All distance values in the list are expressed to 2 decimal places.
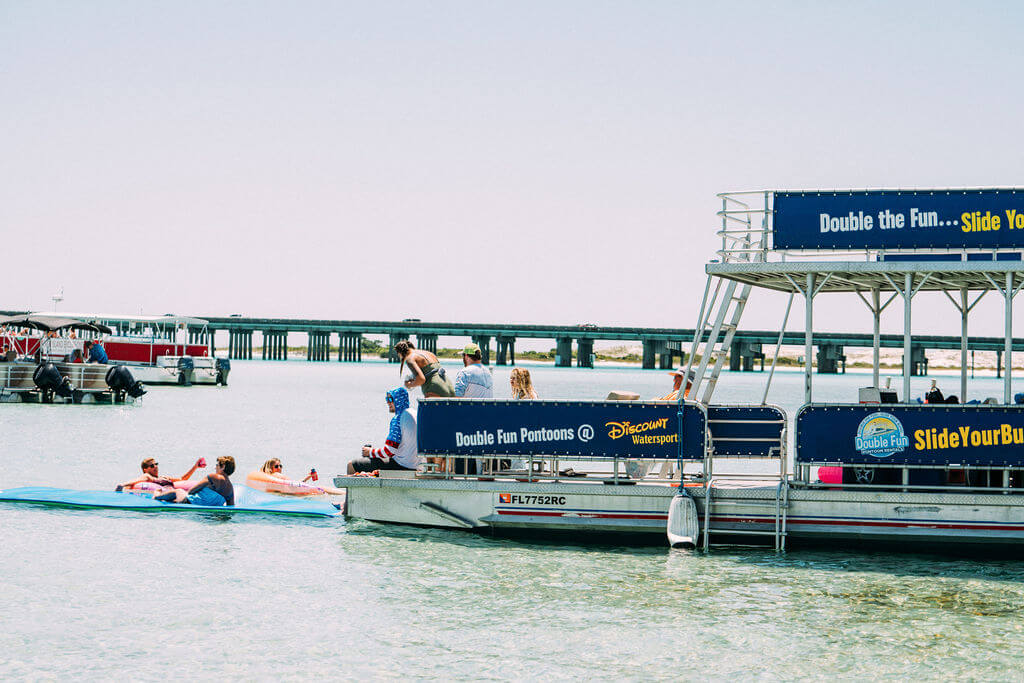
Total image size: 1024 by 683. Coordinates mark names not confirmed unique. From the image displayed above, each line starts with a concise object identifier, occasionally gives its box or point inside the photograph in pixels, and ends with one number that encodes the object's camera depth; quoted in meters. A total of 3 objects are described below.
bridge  145.25
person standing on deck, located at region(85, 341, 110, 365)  48.99
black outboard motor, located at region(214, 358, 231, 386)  69.38
